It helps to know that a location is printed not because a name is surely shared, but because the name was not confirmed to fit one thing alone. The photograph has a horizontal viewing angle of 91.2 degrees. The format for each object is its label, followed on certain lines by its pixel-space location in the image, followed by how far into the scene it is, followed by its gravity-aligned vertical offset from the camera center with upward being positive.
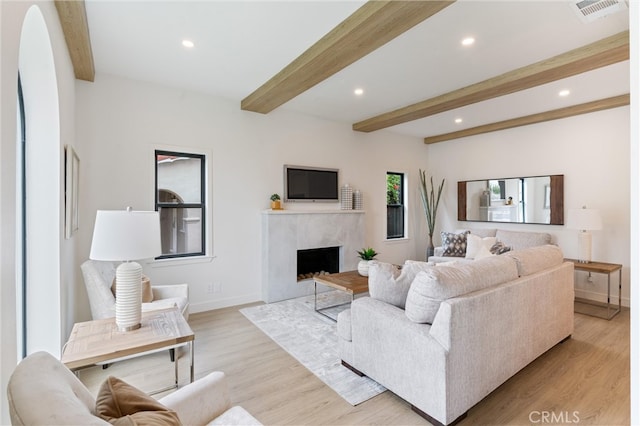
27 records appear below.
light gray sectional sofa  1.90 -0.80
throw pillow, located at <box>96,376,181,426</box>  0.97 -0.63
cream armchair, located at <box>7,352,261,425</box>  0.72 -0.47
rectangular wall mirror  4.81 +0.20
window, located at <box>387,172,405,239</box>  6.23 +0.14
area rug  2.37 -1.29
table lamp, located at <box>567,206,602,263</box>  4.02 -0.16
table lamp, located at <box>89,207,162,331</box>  1.80 -0.21
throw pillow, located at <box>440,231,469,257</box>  5.40 -0.57
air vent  2.15 +1.44
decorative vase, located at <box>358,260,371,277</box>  3.96 -0.72
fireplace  4.40 -0.44
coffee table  3.47 -0.83
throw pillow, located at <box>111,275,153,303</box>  2.88 -0.73
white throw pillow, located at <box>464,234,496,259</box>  4.77 -0.54
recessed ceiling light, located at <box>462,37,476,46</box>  2.70 +1.49
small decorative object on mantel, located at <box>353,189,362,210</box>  5.43 +0.21
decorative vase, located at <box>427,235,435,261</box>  6.14 -0.71
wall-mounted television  4.77 +0.45
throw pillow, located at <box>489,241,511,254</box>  4.76 -0.56
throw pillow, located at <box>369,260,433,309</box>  2.37 -0.53
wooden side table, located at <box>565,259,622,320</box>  3.83 -1.23
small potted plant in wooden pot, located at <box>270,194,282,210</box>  4.51 +0.14
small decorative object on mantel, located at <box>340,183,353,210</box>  5.33 +0.25
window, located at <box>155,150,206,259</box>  3.89 +0.13
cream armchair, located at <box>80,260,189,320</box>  2.58 -0.76
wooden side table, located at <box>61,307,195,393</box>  1.70 -0.76
